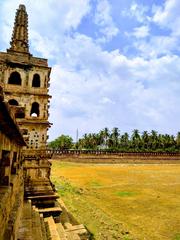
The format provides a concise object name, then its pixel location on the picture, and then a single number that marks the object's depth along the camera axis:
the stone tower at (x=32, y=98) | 15.72
